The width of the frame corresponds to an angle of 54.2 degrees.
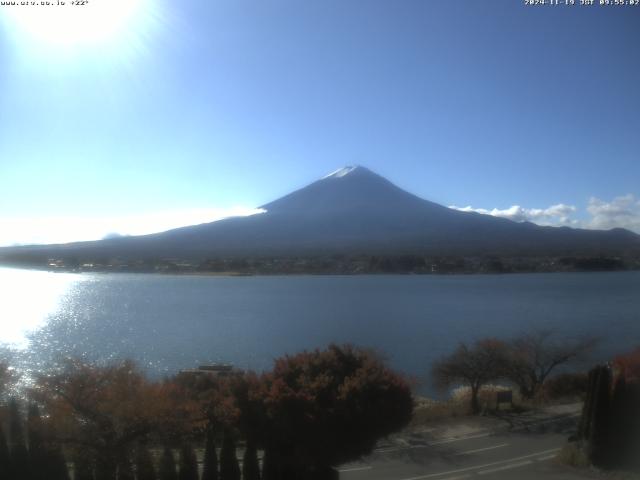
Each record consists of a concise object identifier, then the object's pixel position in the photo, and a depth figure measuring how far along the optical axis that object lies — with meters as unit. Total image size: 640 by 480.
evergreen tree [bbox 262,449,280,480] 6.53
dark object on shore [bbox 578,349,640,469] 7.58
